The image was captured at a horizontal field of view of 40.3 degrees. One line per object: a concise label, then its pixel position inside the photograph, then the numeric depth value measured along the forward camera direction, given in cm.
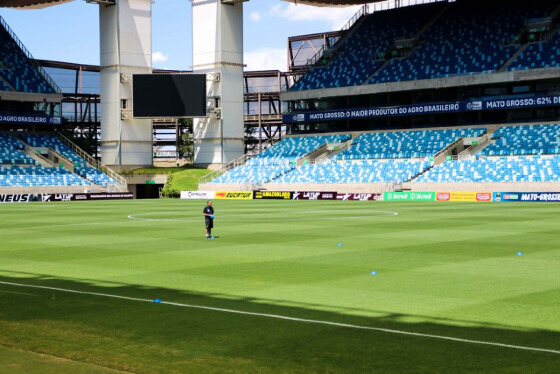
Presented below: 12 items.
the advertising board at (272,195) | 7714
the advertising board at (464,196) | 6391
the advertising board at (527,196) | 5956
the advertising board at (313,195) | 7400
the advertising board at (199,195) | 8412
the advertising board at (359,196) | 7025
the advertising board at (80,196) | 7856
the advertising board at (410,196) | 6788
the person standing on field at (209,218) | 2888
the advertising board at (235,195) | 7973
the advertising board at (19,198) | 7519
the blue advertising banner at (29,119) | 8919
